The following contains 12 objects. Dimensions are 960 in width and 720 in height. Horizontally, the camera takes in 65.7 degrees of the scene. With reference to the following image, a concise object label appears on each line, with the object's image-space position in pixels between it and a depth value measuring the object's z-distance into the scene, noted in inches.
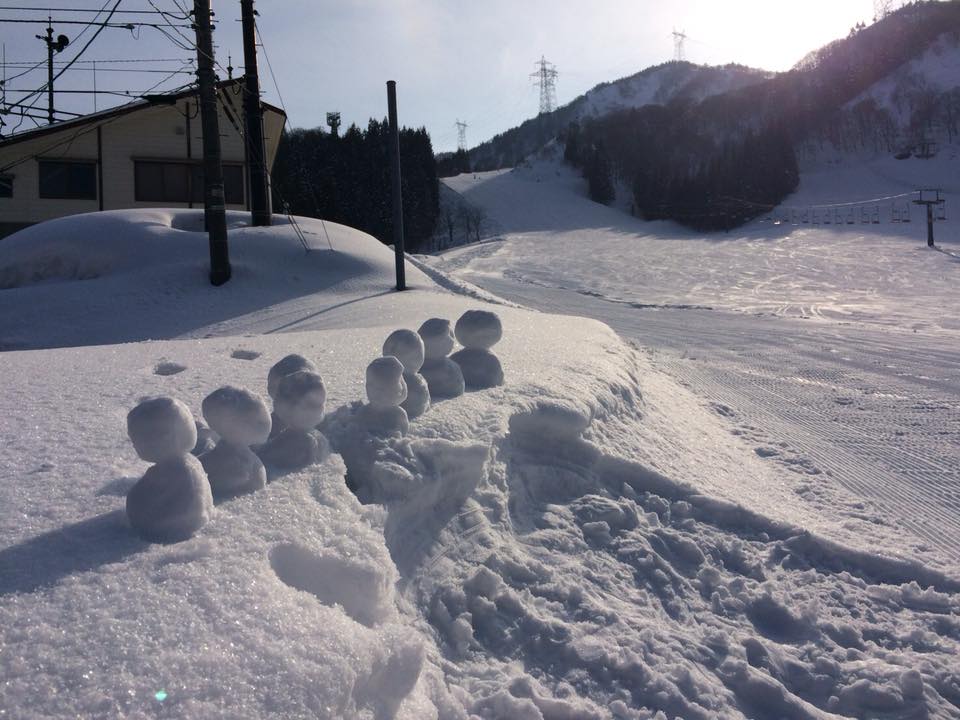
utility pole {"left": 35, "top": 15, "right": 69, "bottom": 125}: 971.6
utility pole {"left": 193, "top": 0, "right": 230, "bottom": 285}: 425.1
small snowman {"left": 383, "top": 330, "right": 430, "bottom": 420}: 165.9
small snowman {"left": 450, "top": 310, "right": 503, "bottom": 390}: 201.6
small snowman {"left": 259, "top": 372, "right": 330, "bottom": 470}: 130.8
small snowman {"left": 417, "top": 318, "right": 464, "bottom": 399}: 185.0
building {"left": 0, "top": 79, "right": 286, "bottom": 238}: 912.3
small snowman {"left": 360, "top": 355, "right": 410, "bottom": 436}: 150.0
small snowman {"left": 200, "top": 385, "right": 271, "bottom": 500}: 115.7
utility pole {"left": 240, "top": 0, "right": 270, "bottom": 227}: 560.4
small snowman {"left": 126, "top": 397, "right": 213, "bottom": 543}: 99.3
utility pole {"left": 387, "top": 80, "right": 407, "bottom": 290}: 496.1
